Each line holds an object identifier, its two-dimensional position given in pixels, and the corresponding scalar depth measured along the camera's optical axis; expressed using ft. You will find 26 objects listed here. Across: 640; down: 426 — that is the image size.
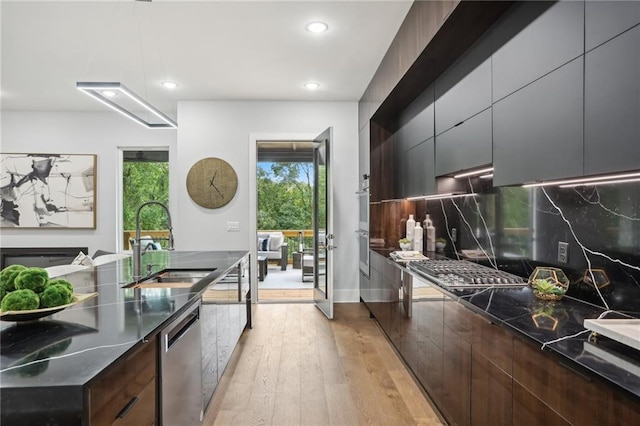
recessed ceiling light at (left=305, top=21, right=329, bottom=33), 9.71
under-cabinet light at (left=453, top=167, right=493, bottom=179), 7.93
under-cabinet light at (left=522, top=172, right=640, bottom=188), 4.51
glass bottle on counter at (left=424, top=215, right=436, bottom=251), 11.81
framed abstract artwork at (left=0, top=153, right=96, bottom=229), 18.03
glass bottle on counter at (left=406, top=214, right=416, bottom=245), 12.22
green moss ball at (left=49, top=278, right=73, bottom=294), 4.55
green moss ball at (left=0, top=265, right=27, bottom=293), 4.24
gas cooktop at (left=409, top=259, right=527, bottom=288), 6.48
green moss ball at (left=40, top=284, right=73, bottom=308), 4.24
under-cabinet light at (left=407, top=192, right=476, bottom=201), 9.60
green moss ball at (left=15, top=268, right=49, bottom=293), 4.19
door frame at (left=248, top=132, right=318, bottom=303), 16.38
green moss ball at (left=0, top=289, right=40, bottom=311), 3.97
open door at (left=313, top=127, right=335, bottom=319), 14.17
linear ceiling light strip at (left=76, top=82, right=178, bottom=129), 7.73
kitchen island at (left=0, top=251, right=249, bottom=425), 2.93
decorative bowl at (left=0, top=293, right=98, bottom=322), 3.97
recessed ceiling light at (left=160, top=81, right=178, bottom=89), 14.12
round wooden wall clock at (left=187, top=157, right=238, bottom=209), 16.33
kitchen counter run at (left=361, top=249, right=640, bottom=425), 3.24
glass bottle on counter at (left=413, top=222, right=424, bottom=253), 11.64
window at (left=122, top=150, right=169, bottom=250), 19.35
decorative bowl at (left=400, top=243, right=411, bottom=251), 11.68
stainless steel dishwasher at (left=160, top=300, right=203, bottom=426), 4.92
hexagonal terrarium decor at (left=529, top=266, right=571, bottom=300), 5.42
